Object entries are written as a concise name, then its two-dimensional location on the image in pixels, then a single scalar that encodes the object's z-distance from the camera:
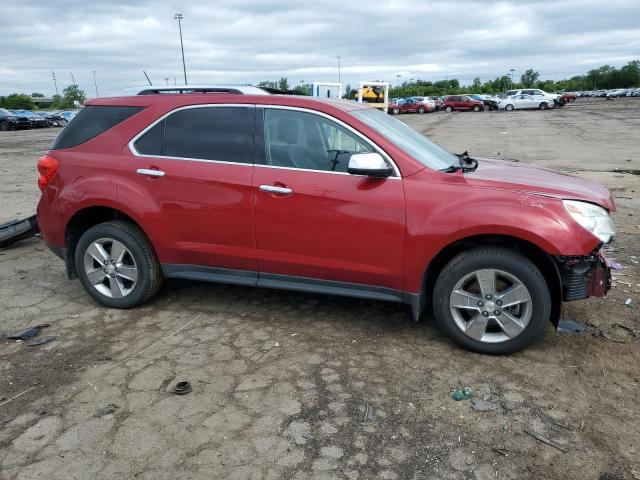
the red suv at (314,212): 3.58
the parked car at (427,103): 51.66
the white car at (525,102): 47.69
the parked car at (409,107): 51.81
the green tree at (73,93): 117.05
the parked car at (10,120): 35.94
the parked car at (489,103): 50.78
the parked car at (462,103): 51.38
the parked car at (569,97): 61.95
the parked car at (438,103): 54.97
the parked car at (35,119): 38.16
